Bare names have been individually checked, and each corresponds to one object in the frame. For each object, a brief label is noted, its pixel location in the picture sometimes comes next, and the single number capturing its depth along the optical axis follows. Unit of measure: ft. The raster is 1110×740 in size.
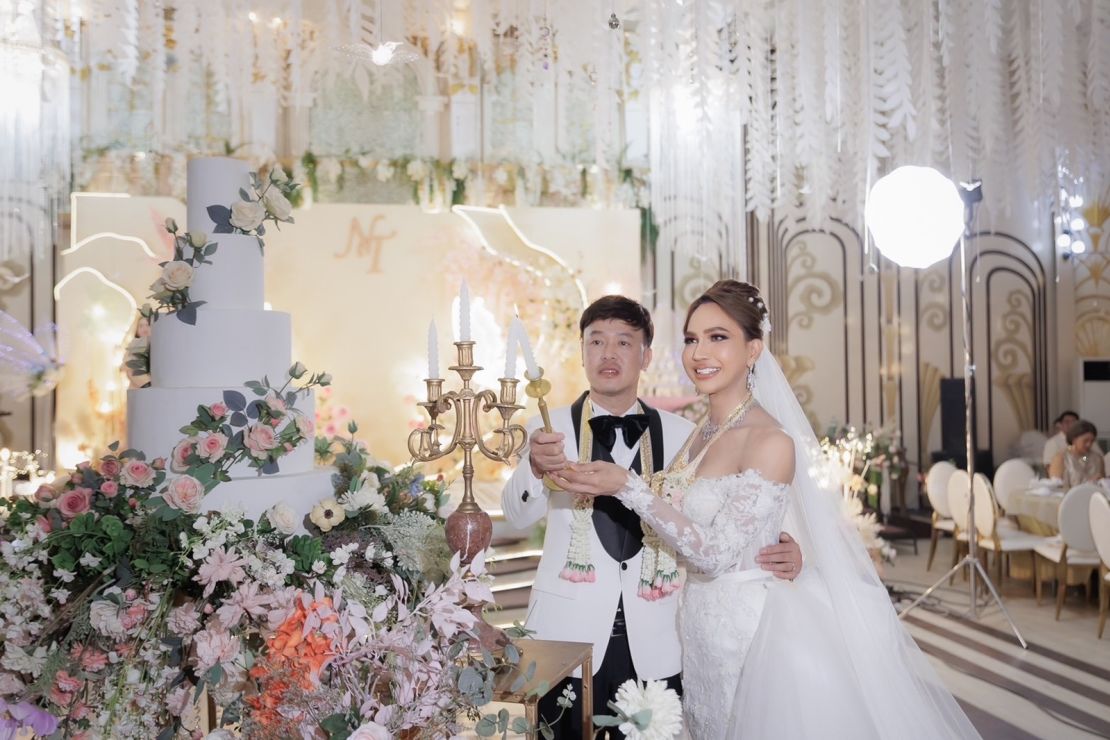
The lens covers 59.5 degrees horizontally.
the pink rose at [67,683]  6.54
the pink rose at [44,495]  7.65
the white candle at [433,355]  7.36
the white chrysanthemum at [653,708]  4.75
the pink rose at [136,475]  7.38
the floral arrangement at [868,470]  19.47
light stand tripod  19.81
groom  8.71
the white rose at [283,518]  7.45
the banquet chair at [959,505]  24.16
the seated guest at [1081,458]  23.24
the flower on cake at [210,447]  7.65
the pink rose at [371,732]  4.65
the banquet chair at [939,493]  25.93
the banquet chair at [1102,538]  18.39
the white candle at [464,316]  6.71
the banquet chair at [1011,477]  26.08
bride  7.63
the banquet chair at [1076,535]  20.22
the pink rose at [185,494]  7.11
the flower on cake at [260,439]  7.84
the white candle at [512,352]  6.72
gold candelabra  7.27
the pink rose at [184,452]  7.72
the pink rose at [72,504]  7.26
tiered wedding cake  8.18
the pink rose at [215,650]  5.67
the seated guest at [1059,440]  28.99
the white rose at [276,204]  8.69
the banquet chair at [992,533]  22.31
